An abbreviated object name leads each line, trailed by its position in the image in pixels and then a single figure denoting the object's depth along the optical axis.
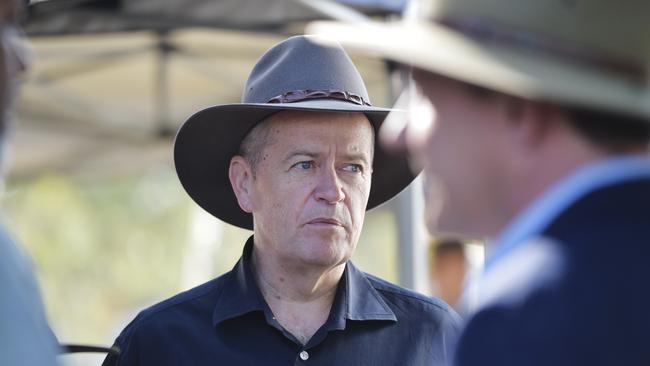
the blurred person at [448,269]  4.62
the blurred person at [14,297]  2.61
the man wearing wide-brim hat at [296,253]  3.40
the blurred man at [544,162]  2.35
